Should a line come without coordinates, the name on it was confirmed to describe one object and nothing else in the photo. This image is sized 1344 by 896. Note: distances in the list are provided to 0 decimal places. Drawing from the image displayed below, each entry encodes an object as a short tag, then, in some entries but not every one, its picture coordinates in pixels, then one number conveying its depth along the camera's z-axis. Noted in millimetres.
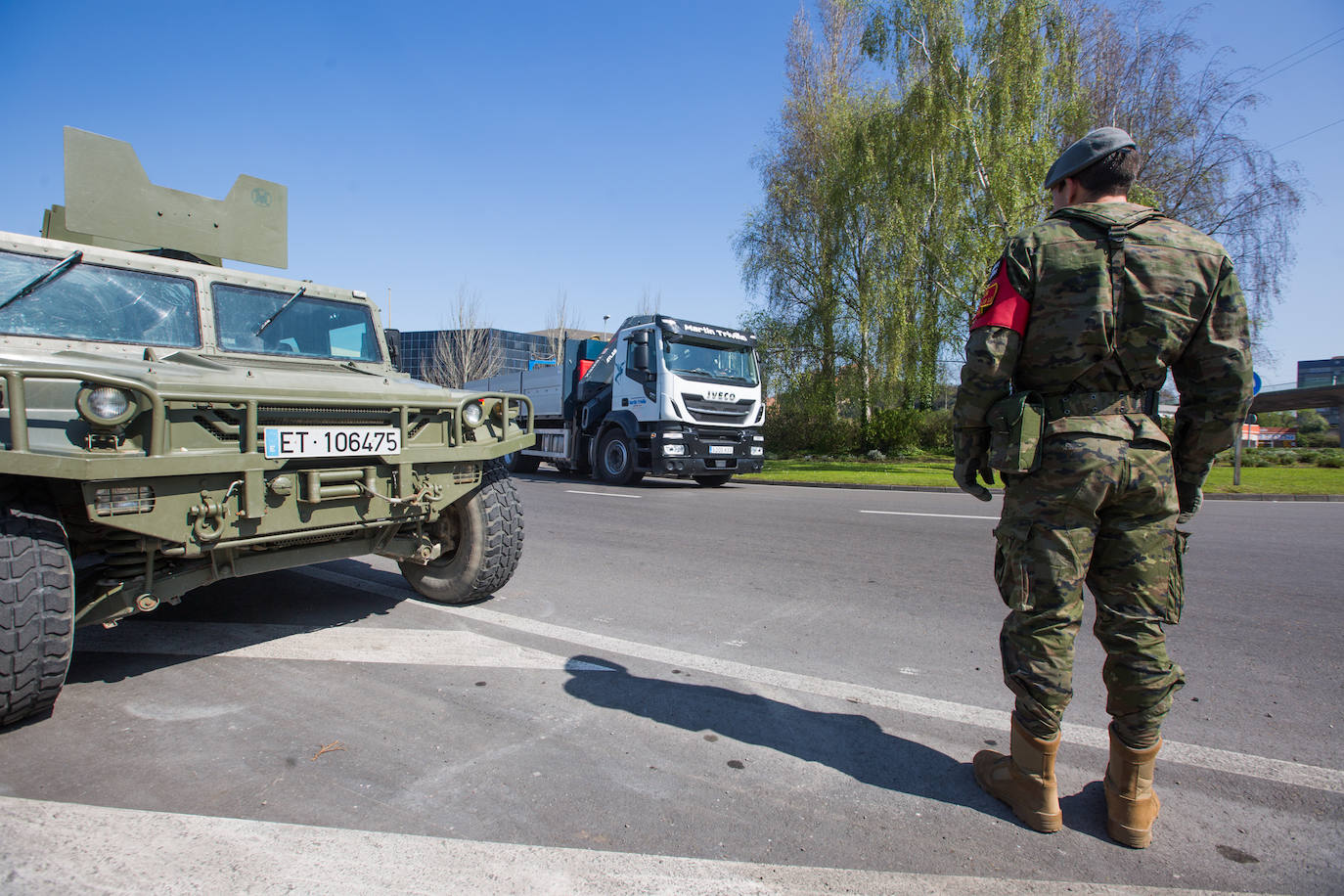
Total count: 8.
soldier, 2119
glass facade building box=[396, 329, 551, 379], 44641
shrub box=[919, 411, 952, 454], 25656
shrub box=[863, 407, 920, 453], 25672
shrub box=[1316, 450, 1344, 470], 17906
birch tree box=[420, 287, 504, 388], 39594
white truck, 12172
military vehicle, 2684
